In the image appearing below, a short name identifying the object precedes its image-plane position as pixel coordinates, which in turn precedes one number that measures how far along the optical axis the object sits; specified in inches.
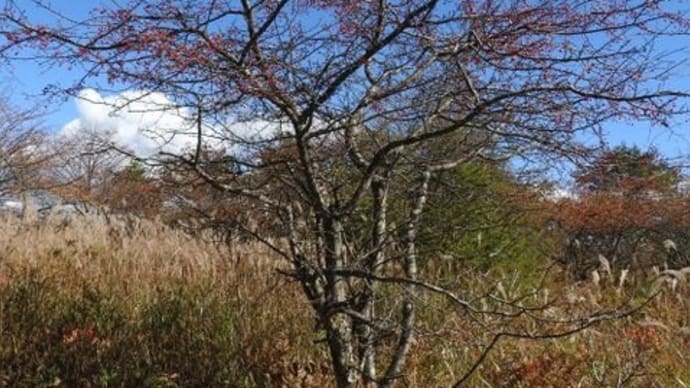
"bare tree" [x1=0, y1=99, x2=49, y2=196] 778.2
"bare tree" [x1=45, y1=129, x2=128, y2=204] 799.7
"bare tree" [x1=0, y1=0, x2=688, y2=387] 100.3
